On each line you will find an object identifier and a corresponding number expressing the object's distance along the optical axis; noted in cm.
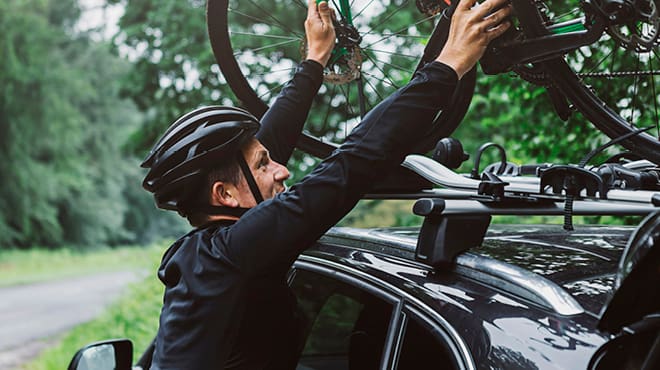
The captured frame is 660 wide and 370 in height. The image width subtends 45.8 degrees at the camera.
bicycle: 223
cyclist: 188
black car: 142
